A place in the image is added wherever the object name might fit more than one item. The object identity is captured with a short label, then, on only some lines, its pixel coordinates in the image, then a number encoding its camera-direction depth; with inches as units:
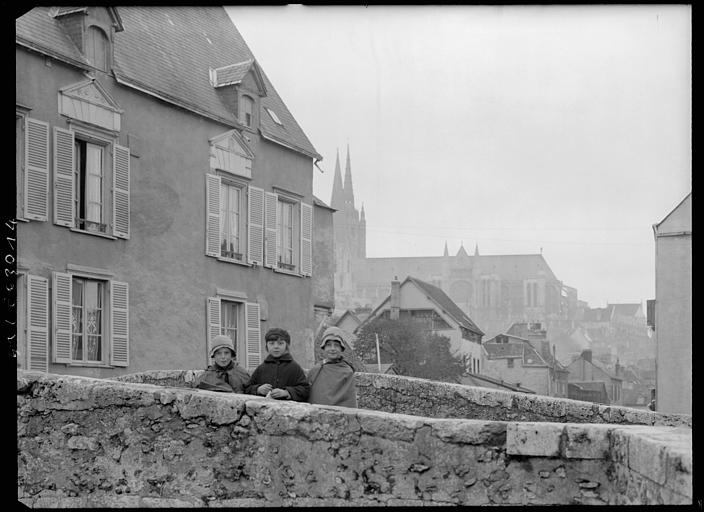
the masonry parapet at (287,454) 212.5
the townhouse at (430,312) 2388.0
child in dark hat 319.9
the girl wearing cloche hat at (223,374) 331.0
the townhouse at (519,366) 2571.4
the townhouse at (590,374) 2989.7
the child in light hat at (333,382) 322.3
